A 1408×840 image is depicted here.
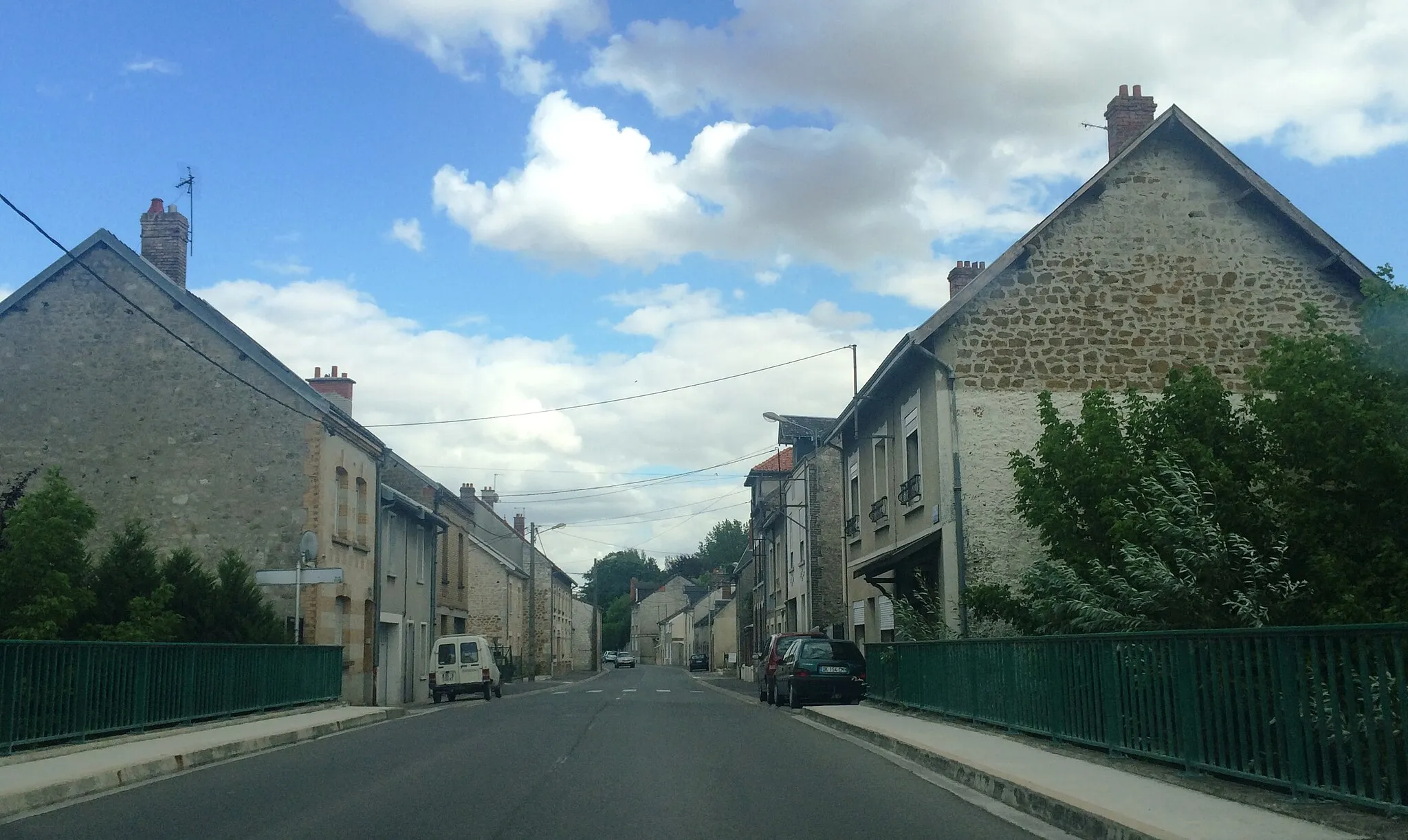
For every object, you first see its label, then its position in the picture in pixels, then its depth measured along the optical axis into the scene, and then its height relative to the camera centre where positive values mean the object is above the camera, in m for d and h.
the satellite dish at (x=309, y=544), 23.25 +1.67
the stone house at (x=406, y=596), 30.86 +0.96
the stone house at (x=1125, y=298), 20.66 +5.42
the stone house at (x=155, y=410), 24.70 +4.55
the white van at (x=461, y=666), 31.52 -0.90
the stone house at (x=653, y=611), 128.12 +1.78
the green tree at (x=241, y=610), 20.64 +0.41
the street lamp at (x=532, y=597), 53.00 +1.40
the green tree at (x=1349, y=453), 12.62 +1.71
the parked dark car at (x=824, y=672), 23.33 -0.89
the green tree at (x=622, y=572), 149.25 +6.85
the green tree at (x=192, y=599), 19.95 +0.60
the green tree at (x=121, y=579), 18.80 +0.88
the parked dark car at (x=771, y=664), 26.17 -0.82
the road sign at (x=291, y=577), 22.25 +1.04
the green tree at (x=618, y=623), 139.12 +0.62
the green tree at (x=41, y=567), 16.91 +0.99
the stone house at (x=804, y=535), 38.31 +3.08
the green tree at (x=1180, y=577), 13.12 +0.45
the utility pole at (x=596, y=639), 94.19 -0.80
